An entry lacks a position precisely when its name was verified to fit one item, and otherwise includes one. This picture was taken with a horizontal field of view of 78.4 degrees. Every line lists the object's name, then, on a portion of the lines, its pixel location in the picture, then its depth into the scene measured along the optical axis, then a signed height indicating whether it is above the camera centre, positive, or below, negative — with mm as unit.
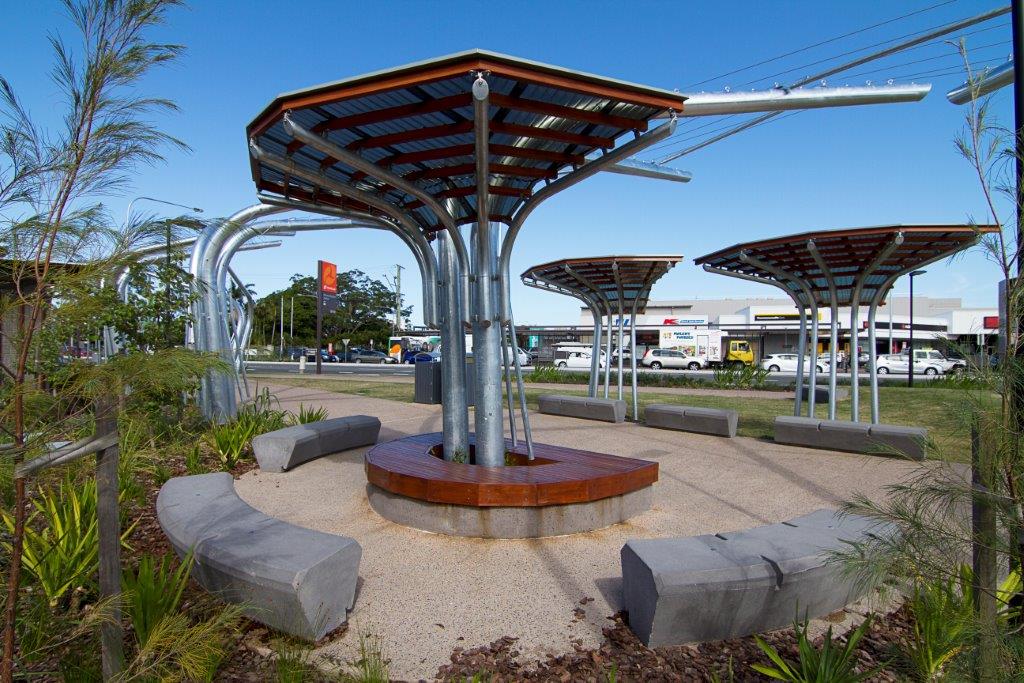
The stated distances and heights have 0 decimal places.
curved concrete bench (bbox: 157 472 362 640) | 3258 -1235
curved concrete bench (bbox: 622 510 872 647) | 3301 -1354
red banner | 35906 +3620
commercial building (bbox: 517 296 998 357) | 53500 +929
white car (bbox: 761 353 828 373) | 40781 -1825
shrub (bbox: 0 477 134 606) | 3607 -1265
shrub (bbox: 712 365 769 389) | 22031 -1535
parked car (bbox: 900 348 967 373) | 36000 -1282
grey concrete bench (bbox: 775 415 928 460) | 8766 -1485
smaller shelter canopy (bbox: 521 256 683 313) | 12273 +1328
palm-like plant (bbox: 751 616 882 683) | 2686 -1463
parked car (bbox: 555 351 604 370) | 44875 -1645
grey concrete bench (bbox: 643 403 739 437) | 10703 -1482
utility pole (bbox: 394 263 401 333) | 68312 +4703
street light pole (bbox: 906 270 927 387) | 23244 -1358
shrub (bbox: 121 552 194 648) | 2965 -1262
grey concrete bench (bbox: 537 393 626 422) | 12531 -1460
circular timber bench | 5148 -1333
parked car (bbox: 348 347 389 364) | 55594 -1518
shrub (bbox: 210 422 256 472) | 7797 -1283
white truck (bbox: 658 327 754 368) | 48844 -549
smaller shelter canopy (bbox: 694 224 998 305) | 9211 +1333
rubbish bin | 16016 -1133
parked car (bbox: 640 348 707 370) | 43562 -1692
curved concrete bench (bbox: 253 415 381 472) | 7611 -1320
